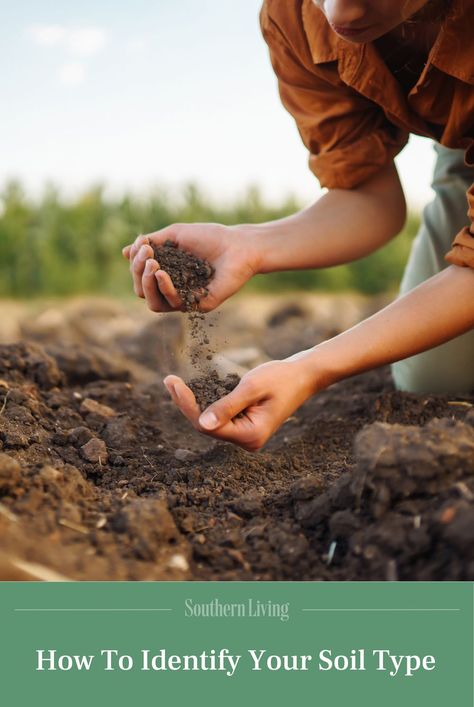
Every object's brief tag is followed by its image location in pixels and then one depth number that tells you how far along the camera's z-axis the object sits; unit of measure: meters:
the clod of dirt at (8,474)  0.76
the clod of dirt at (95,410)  1.03
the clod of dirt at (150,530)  0.72
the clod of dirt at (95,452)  0.90
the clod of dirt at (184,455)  0.94
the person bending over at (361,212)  0.85
